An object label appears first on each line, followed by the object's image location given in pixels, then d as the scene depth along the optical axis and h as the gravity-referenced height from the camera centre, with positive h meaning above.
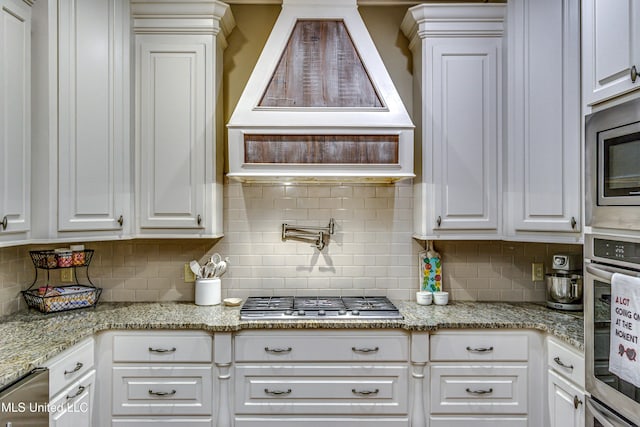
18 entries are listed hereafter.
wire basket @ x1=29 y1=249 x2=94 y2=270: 2.43 -0.25
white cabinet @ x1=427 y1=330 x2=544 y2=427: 2.30 -0.85
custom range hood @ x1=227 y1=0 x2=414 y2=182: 2.39 +0.55
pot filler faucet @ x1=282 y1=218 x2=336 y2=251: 2.84 -0.13
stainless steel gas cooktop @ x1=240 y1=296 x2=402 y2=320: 2.37 -0.53
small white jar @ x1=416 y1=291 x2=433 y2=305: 2.70 -0.51
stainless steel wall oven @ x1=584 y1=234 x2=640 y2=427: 1.50 -0.44
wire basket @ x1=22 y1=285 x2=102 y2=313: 2.42 -0.47
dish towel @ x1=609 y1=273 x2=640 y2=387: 1.43 -0.38
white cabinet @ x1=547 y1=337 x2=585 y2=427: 1.95 -0.79
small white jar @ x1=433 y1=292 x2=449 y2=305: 2.70 -0.51
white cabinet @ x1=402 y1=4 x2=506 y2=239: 2.54 +0.56
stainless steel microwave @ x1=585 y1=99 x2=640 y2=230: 1.47 +0.15
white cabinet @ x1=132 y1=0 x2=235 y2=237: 2.52 +0.57
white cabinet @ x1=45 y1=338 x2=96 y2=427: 1.84 -0.77
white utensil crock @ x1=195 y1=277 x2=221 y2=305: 2.67 -0.47
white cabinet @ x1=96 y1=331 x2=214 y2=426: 2.28 -0.84
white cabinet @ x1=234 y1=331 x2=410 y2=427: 2.30 -0.85
